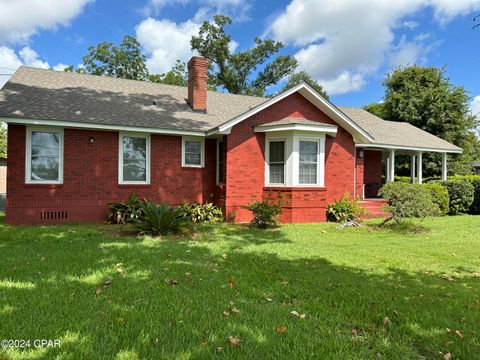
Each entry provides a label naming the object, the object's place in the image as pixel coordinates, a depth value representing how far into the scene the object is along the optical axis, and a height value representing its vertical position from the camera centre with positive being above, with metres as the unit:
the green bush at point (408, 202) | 10.88 -0.51
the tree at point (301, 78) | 46.01 +13.41
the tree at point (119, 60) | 35.00 +12.04
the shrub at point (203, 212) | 12.49 -1.01
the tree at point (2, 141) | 43.03 +4.93
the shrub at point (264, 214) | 11.04 -0.92
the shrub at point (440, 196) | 15.70 -0.44
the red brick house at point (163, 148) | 11.20 +1.20
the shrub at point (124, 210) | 11.44 -0.88
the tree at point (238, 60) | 40.50 +14.09
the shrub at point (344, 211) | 13.31 -0.96
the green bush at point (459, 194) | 16.36 -0.36
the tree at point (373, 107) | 40.89 +9.14
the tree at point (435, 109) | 28.03 +6.18
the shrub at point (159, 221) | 9.25 -0.98
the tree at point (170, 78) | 36.59 +10.72
